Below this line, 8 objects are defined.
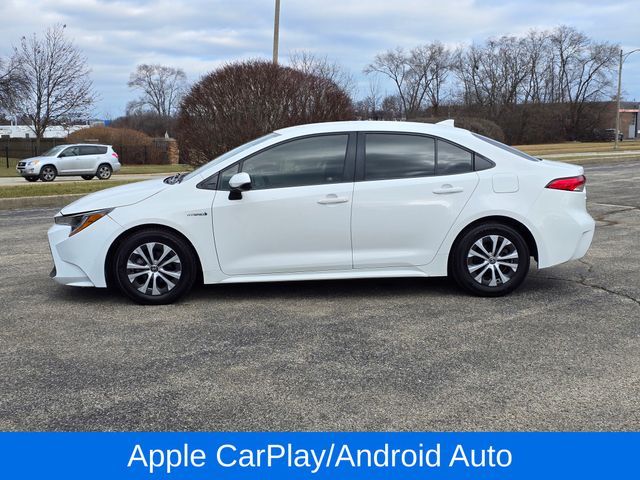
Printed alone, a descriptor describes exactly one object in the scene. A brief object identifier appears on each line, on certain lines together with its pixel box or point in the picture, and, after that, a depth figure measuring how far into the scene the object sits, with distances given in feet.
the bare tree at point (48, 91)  132.16
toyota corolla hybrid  18.45
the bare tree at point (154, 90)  330.54
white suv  86.02
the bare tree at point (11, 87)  134.10
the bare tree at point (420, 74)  266.98
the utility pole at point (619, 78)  146.72
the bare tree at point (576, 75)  263.70
